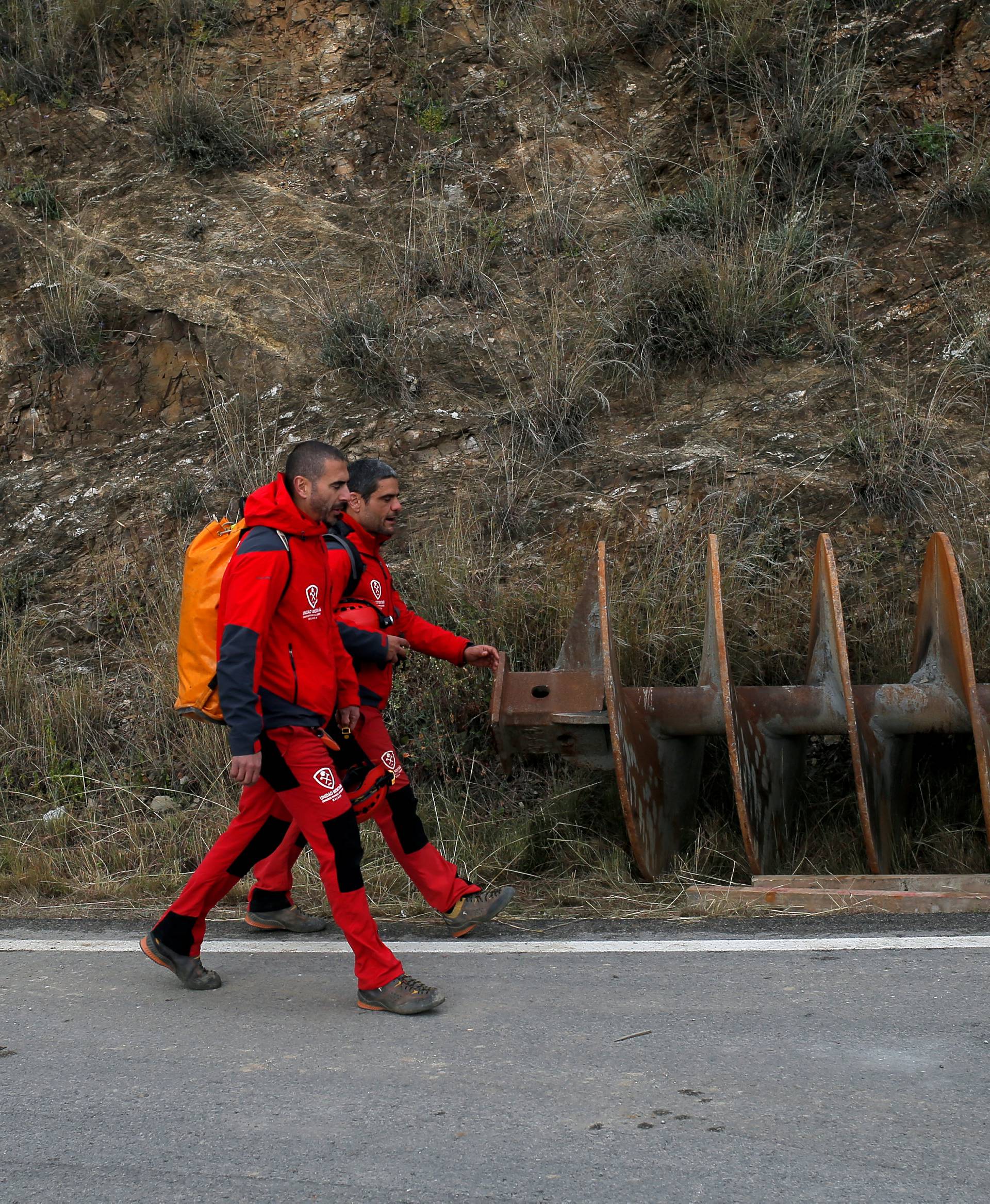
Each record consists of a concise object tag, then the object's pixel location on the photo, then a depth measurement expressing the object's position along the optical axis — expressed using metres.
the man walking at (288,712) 3.86
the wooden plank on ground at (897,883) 4.73
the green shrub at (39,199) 10.48
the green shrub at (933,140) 9.26
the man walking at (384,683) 4.51
